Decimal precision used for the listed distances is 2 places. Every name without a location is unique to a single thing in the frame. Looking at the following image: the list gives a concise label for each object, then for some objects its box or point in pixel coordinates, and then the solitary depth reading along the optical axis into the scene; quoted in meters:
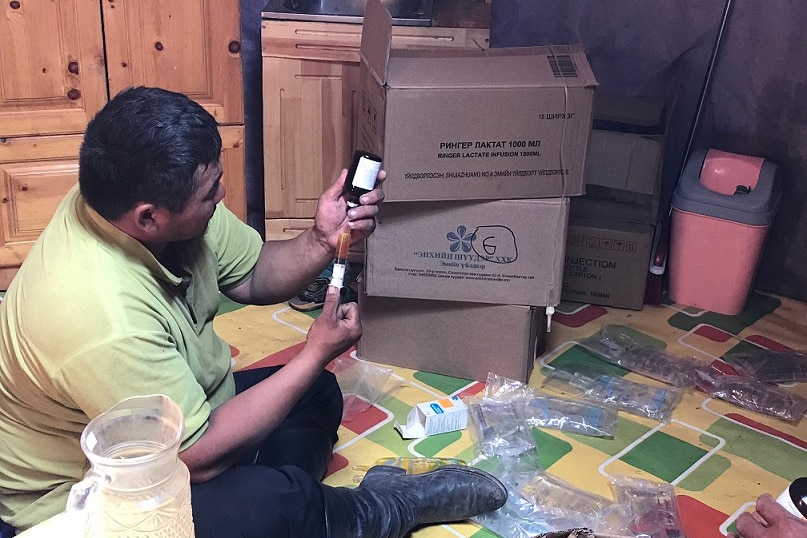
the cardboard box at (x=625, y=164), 2.62
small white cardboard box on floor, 2.04
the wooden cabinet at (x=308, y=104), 2.62
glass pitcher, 0.73
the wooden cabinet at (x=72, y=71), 2.41
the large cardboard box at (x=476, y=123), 1.92
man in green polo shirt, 1.19
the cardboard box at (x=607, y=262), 2.68
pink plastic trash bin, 2.65
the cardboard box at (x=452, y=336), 2.21
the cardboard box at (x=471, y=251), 2.07
